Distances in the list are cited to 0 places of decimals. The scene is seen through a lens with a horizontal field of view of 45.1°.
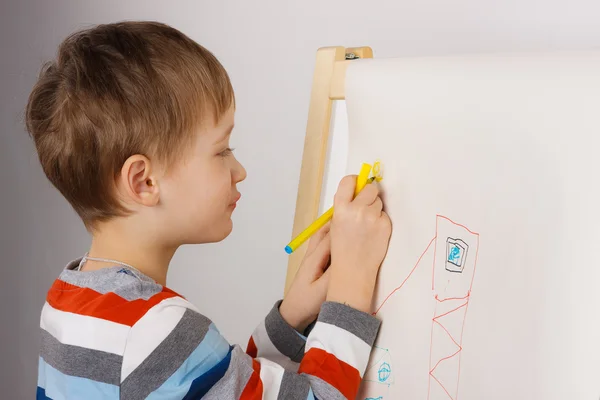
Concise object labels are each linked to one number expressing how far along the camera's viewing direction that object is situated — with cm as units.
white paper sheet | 65
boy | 76
